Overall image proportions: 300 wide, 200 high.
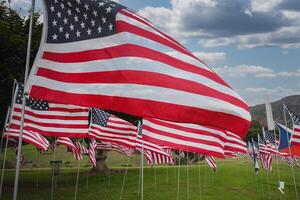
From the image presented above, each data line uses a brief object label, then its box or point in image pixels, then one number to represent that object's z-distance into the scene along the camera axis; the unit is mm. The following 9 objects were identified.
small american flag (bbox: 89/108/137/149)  17797
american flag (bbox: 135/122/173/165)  18016
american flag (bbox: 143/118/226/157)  11867
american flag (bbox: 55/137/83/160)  22031
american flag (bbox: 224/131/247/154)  21797
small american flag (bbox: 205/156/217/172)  23375
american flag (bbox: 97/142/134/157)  24850
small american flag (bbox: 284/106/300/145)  18969
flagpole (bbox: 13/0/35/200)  5844
